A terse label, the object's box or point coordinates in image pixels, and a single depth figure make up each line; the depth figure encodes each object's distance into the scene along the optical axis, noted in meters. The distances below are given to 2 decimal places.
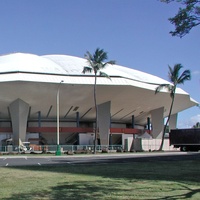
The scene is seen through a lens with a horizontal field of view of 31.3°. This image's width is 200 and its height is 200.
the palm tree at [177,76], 55.19
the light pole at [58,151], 41.20
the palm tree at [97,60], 49.72
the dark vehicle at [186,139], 51.84
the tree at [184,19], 8.20
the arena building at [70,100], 56.44
